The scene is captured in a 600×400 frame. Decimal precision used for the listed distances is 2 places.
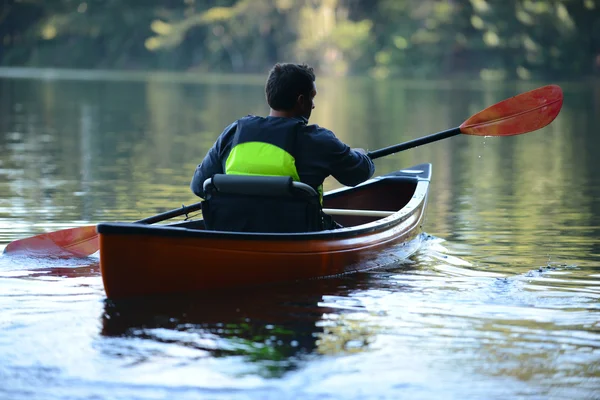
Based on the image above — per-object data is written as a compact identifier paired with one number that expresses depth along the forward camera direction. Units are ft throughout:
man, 37.32
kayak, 34.30
